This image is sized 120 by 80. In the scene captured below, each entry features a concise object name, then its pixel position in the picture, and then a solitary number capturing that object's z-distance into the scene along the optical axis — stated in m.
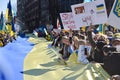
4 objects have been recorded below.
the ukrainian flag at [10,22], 14.22
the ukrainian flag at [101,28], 6.06
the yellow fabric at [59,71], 2.95
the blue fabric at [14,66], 1.82
